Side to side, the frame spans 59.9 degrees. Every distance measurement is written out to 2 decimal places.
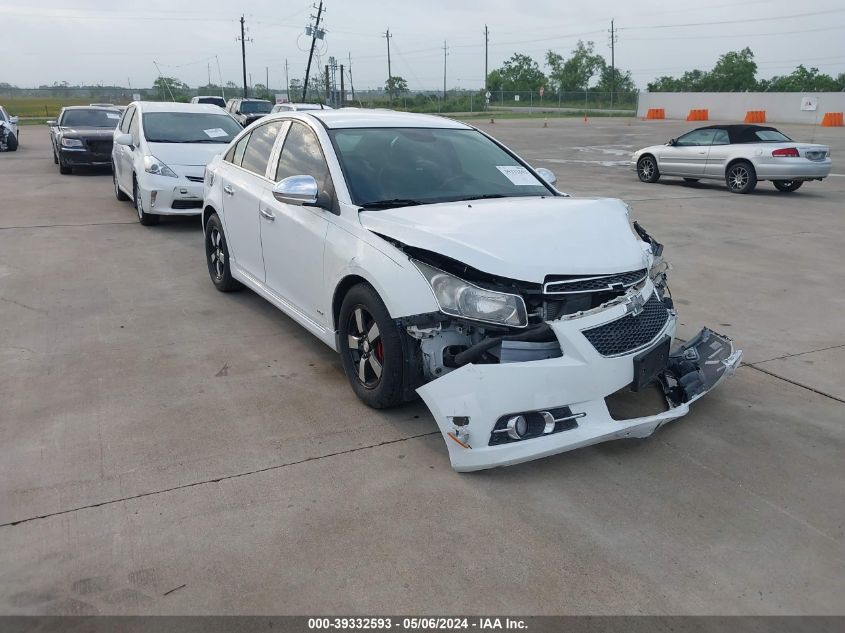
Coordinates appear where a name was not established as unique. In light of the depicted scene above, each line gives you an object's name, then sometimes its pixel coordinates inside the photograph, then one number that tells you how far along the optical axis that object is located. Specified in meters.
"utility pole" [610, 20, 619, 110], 90.88
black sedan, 16.58
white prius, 9.93
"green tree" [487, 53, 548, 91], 112.44
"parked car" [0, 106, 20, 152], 23.58
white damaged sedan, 3.56
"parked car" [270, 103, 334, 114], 20.00
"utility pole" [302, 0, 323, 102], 45.91
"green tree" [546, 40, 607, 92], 110.38
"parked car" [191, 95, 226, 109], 35.79
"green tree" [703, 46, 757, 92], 92.19
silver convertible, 14.37
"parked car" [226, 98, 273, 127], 29.25
